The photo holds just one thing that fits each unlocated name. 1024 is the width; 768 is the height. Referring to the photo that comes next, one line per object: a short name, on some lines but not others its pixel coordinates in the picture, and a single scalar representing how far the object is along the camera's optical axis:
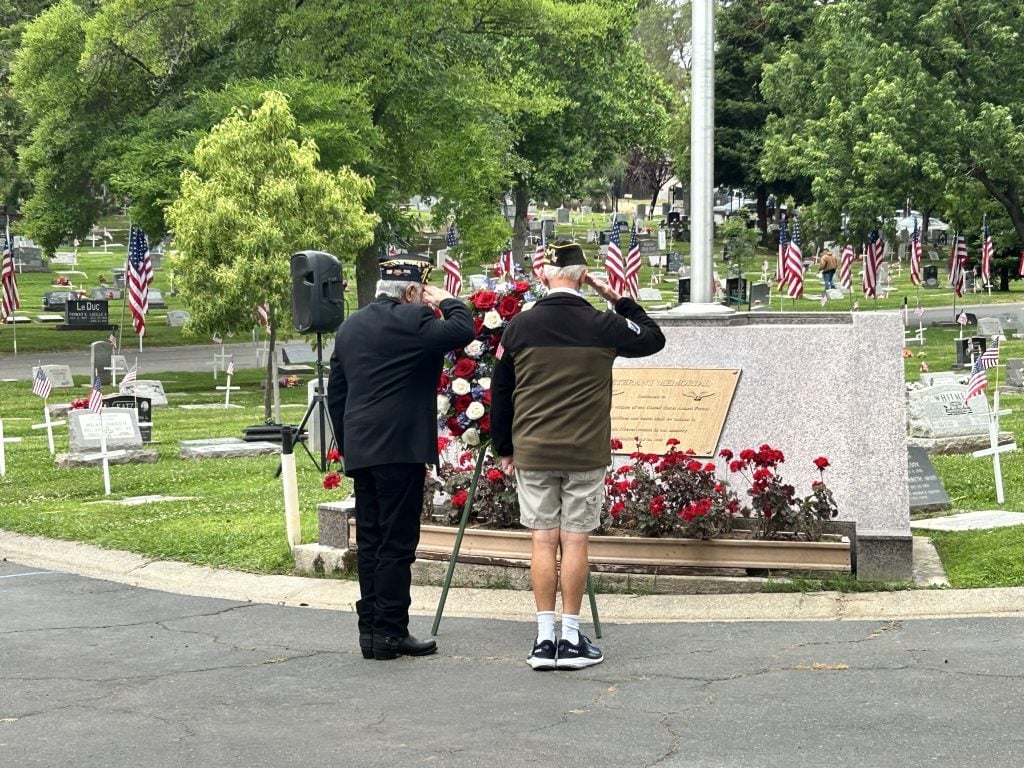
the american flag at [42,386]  22.50
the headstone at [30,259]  63.78
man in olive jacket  8.01
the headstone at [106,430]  19.44
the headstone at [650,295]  54.22
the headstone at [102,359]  35.25
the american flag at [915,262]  45.72
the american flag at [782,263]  46.04
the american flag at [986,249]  44.09
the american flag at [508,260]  45.78
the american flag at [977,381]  15.88
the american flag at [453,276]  38.72
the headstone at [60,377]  32.21
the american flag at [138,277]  34.25
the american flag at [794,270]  42.75
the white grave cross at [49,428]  20.78
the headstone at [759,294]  50.12
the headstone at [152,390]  27.11
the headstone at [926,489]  12.73
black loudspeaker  17.03
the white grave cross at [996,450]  12.38
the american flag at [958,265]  43.34
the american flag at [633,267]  41.44
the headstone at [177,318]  49.09
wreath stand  8.59
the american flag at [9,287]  39.66
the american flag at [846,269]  49.19
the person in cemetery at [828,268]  55.44
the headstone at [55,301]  51.88
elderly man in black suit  8.35
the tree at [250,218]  26.86
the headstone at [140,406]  22.14
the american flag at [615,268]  37.53
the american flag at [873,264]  43.97
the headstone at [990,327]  35.97
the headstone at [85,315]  46.47
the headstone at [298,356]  38.27
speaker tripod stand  15.93
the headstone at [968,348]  31.31
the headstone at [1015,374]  26.59
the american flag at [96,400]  18.23
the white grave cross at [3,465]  18.22
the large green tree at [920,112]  37.81
